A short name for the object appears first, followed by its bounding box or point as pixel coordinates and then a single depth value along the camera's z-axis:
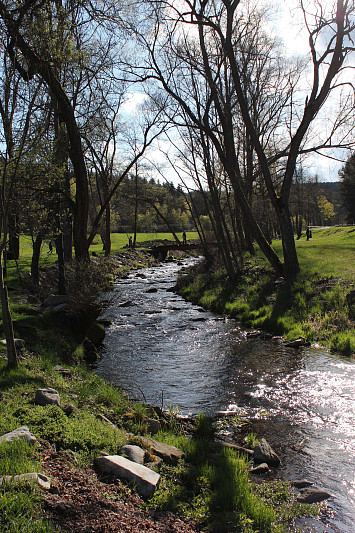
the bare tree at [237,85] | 11.89
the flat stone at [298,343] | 9.16
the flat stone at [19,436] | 3.51
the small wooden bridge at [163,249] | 39.44
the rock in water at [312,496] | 3.73
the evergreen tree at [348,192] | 50.53
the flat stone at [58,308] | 9.91
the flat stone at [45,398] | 4.74
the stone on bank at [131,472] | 3.38
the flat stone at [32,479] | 2.88
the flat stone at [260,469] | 4.31
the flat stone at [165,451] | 4.27
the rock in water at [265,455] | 4.50
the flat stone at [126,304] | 15.70
